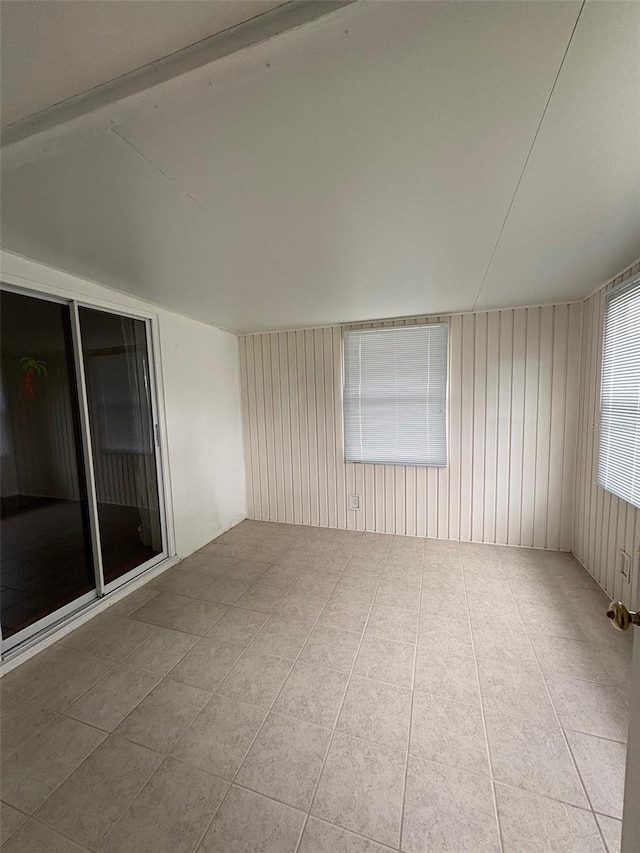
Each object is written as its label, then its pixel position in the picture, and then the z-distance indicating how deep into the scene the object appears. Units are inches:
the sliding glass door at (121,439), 92.4
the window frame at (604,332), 78.1
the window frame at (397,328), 123.0
